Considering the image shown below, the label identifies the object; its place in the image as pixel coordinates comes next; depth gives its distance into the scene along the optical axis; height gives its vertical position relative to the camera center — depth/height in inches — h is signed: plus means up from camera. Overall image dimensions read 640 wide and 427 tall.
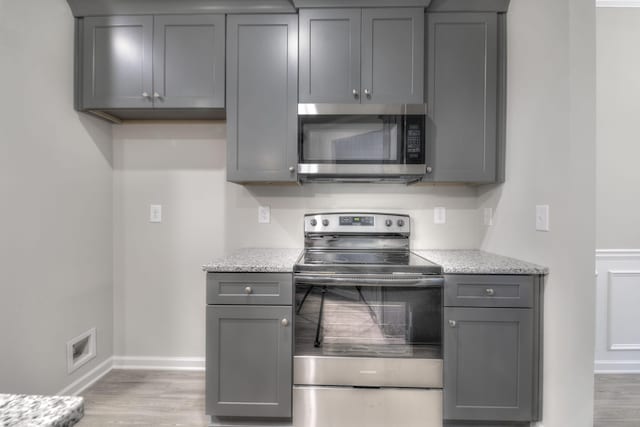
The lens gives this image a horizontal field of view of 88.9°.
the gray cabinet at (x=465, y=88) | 77.5 +29.3
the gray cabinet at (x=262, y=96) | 77.7 +27.3
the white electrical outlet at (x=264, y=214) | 94.0 -1.4
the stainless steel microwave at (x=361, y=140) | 74.7 +16.4
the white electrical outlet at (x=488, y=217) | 86.2 -1.7
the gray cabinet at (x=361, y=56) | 76.2 +36.3
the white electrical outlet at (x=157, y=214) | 94.6 -1.4
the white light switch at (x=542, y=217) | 64.2 -1.3
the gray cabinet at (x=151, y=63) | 78.6 +35.5
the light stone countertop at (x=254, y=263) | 66.2 -11.3
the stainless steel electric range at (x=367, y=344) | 66.0 -27.9
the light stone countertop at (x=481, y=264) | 64.2 -11.2
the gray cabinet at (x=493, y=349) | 64.2 -27.5
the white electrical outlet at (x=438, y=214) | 93.4 -1.0
